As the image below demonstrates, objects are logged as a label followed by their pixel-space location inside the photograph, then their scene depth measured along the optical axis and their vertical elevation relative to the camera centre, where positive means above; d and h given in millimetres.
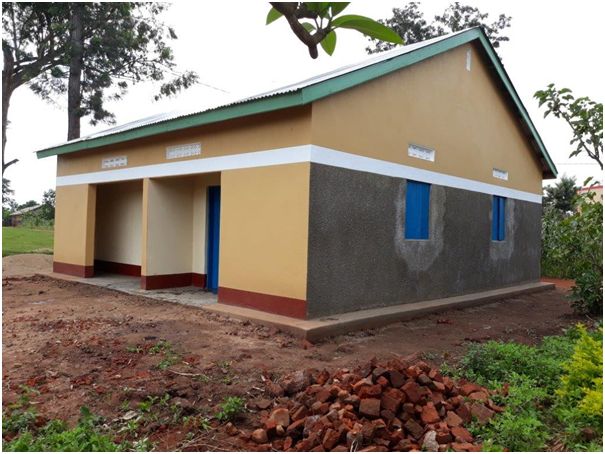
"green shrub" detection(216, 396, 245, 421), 4258 -1618
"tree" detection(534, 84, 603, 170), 6695 +1597
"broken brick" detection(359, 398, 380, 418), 3994 -1448
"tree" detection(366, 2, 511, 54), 25469 +10939
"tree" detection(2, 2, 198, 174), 17500 +6547
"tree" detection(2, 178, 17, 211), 29328 +1710
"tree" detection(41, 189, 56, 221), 30180 +1050
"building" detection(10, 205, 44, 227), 37503 +190
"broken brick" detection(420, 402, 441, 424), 4000 -1499
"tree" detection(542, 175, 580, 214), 22422 +1959
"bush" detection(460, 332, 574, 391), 5105 -1431
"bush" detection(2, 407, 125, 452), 3645 -1672
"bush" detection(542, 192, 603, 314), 8586 -456
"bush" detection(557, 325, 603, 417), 4230 -1204
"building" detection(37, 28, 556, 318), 7578 +746
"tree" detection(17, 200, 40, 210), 47419 +1645
